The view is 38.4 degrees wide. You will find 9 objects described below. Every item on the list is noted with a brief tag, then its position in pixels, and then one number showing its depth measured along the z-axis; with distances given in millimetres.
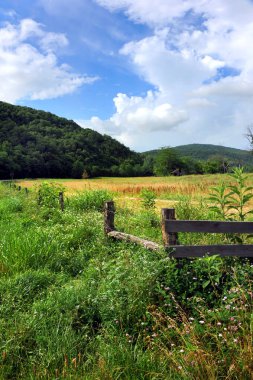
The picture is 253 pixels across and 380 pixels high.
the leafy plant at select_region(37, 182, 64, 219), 11219
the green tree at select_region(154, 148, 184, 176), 103812
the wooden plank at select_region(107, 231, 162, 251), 5471
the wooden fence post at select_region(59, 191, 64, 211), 12141
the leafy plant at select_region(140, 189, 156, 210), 12336
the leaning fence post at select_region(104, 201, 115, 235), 7441
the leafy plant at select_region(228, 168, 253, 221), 6246
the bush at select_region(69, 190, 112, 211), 13453
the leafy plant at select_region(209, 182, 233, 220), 6258
